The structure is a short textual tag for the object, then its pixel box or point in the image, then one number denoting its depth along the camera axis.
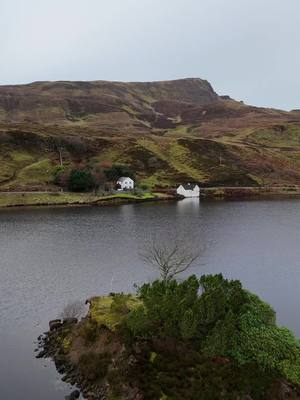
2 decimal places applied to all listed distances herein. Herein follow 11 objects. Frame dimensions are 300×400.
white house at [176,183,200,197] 156.62
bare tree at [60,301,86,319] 46.16
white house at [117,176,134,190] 156.00
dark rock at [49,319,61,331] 44.16
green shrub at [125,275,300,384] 31.84
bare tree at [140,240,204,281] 62.75
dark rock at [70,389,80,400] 33.38
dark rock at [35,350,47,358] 39.72
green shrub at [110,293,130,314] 40.59
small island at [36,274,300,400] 30.55
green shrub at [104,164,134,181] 158.38
